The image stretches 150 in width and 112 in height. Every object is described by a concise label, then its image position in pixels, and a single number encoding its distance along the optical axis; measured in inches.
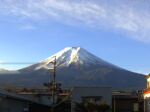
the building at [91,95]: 1612.2
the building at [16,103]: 1377.2
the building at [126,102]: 1678.5
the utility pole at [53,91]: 1519.1
